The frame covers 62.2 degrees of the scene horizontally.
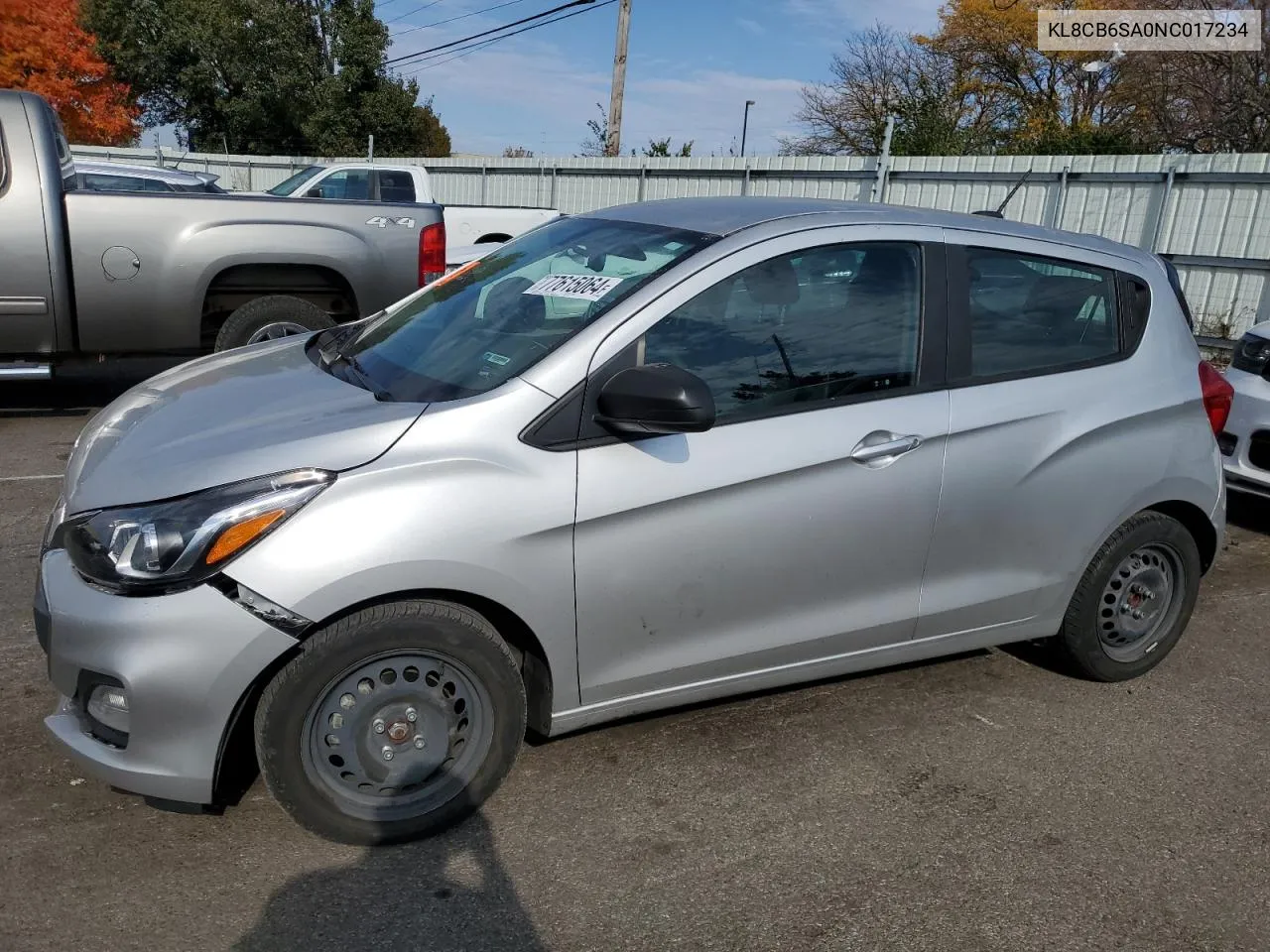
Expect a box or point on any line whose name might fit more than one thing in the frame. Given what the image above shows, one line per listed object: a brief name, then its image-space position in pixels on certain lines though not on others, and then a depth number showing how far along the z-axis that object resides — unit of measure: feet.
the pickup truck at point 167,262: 21.72
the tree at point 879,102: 106.73
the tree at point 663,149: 72.20
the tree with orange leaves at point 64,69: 103.50
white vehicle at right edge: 19.43
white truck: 45.01
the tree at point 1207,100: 75.72
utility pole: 71.77
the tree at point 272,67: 126.31
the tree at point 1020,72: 106.63
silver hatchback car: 8.71
